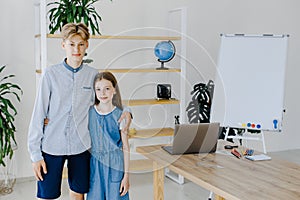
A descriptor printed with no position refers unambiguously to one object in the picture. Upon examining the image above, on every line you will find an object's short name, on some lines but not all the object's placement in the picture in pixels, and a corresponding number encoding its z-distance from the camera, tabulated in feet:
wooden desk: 6.89
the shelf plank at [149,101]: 12.88
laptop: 8.89
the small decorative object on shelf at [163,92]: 13.66
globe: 13.24
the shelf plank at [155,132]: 13.15
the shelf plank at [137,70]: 12.55
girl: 7.38
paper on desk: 8.85
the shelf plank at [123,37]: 12.34
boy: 7.37
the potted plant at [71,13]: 11.75
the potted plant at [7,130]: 11.96
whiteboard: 12.63
